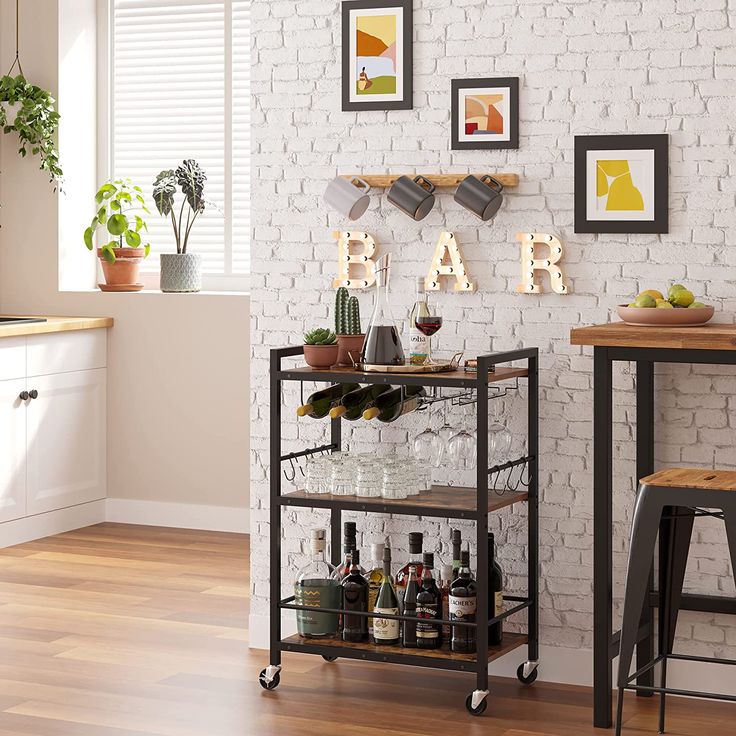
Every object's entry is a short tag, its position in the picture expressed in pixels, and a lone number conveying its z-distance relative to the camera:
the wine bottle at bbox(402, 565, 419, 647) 3.90
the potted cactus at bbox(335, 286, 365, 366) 4.04
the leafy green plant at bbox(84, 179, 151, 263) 6.35
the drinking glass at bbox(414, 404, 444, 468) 3.98
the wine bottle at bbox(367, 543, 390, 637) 3.99
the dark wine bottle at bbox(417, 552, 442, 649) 3.88
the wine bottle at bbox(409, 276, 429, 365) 3.94
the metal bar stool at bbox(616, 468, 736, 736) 3.24
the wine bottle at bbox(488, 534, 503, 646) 3.93
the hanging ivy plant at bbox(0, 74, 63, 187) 6.25
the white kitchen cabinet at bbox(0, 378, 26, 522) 5.80
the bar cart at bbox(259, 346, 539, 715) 3.73
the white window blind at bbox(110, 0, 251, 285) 6.38
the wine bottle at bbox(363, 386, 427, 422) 4.06
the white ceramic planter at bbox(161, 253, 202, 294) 6.29
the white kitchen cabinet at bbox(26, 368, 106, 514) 5.99
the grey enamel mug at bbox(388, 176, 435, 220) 4.11
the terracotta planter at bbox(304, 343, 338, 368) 3.99
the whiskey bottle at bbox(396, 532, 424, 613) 3.94
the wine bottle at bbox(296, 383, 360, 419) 4.08
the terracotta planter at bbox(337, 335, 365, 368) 4.04
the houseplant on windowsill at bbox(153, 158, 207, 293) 6.28
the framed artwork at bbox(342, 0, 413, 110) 4.21
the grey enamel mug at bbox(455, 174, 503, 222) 4.03
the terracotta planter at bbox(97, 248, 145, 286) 6.41
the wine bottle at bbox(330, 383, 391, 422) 4.09
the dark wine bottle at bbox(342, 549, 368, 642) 3.98
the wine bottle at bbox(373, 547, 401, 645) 3.93
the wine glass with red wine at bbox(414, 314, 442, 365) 3.95
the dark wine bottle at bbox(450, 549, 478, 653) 3.85
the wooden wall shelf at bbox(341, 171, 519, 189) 4.07
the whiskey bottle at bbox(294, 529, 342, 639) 4.02
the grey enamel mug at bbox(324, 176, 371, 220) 4.16
